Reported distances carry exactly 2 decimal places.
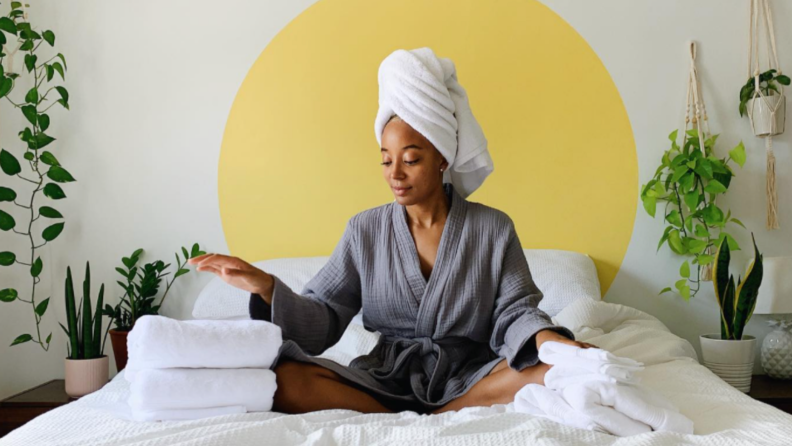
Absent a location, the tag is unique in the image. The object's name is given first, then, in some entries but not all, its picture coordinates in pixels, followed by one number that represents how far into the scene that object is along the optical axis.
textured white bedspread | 1.24
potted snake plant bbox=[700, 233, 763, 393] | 2.55
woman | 1.77
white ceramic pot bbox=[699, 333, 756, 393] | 2.56
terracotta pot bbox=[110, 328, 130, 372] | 2.86
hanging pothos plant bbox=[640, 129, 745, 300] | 2.76
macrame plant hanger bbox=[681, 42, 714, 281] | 2.88
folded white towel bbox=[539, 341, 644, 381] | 1.35
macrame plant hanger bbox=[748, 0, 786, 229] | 2.81
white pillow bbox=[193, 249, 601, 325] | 2.56
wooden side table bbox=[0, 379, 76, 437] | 2.63
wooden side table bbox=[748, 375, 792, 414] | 2.49
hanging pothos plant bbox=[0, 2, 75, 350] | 2.85
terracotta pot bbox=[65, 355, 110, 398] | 2.70
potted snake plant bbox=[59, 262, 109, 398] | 2.69
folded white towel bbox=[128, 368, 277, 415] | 1.43
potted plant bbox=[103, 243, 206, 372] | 2.88
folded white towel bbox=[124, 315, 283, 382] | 1.46
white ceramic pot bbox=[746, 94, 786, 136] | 2.80
